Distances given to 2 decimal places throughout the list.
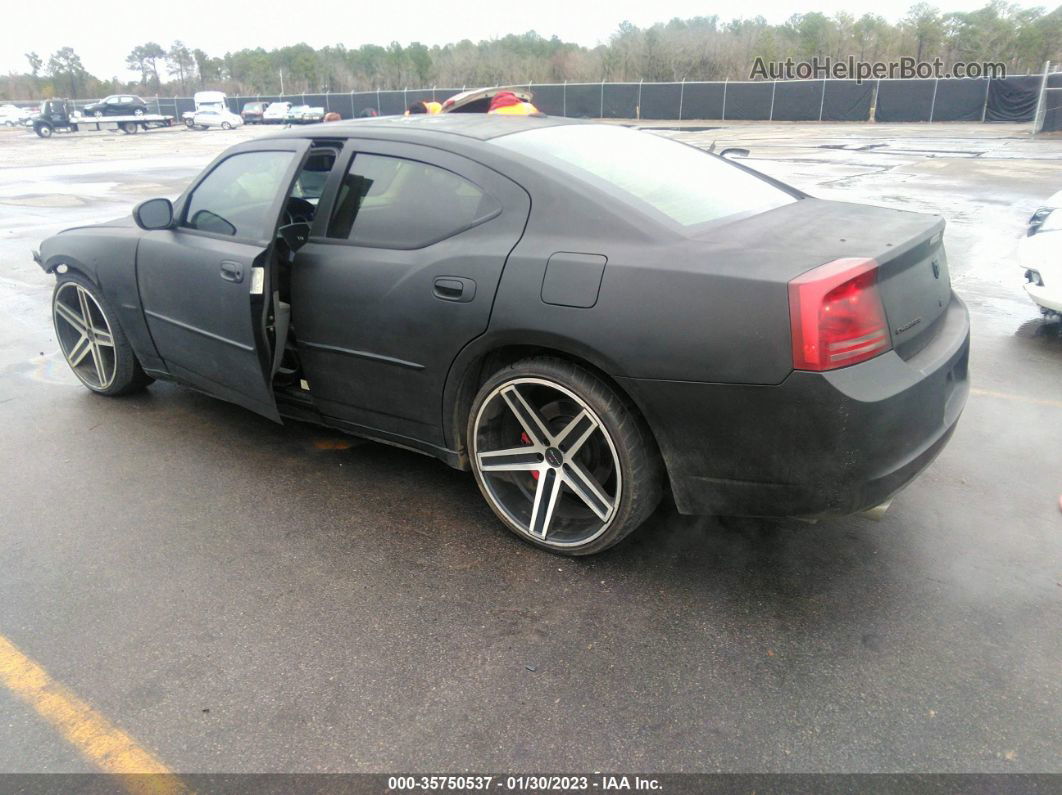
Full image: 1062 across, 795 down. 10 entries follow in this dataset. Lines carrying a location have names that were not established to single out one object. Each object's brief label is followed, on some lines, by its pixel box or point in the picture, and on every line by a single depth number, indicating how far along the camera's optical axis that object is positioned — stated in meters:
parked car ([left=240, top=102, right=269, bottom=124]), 54.41
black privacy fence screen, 32.38
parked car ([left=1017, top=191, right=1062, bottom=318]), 5.10
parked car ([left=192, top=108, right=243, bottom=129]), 47.88
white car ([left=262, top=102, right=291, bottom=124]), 51.53
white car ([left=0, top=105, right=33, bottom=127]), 59.09
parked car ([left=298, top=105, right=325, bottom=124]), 48.66
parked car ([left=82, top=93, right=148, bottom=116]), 48.00
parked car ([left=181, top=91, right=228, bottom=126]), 49.25
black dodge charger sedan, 2.44
